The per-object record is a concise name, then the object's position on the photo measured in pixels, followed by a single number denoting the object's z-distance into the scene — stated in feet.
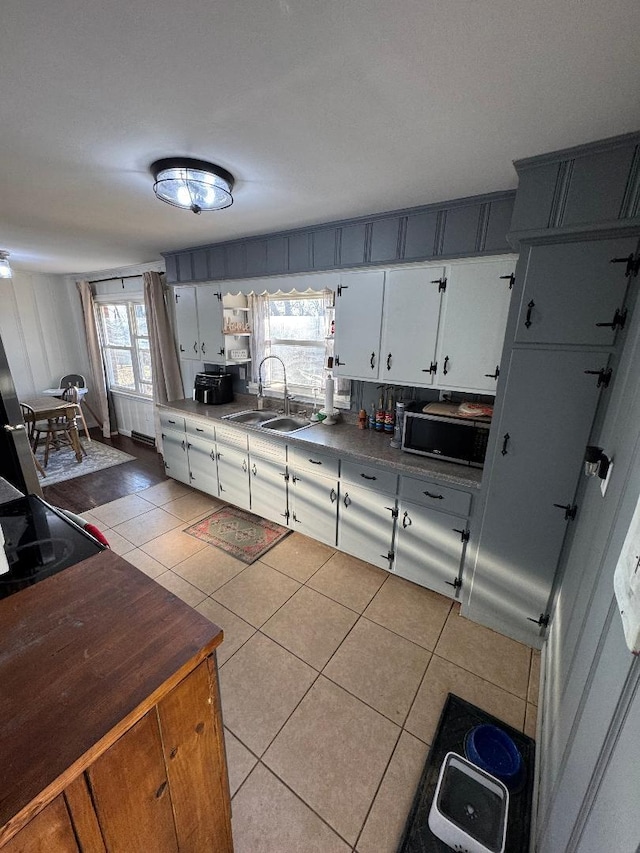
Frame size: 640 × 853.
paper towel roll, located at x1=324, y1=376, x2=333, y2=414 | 9.46
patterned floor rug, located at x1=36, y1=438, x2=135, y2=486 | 13.34
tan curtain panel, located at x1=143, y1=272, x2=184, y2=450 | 13.32
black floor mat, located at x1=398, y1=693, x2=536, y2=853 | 4.00
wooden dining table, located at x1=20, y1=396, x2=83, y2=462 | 13.85
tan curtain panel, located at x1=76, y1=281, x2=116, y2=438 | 16.90
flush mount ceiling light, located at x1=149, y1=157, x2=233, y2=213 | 5.06
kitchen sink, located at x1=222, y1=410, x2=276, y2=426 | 10.36
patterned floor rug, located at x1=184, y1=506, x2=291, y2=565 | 9.01
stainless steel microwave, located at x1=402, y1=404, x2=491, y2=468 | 6.70
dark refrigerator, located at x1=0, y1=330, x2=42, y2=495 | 7.11
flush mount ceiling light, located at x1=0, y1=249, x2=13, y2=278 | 11.37
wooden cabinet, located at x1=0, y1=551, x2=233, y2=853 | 2.03
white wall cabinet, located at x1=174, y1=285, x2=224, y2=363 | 10.83
